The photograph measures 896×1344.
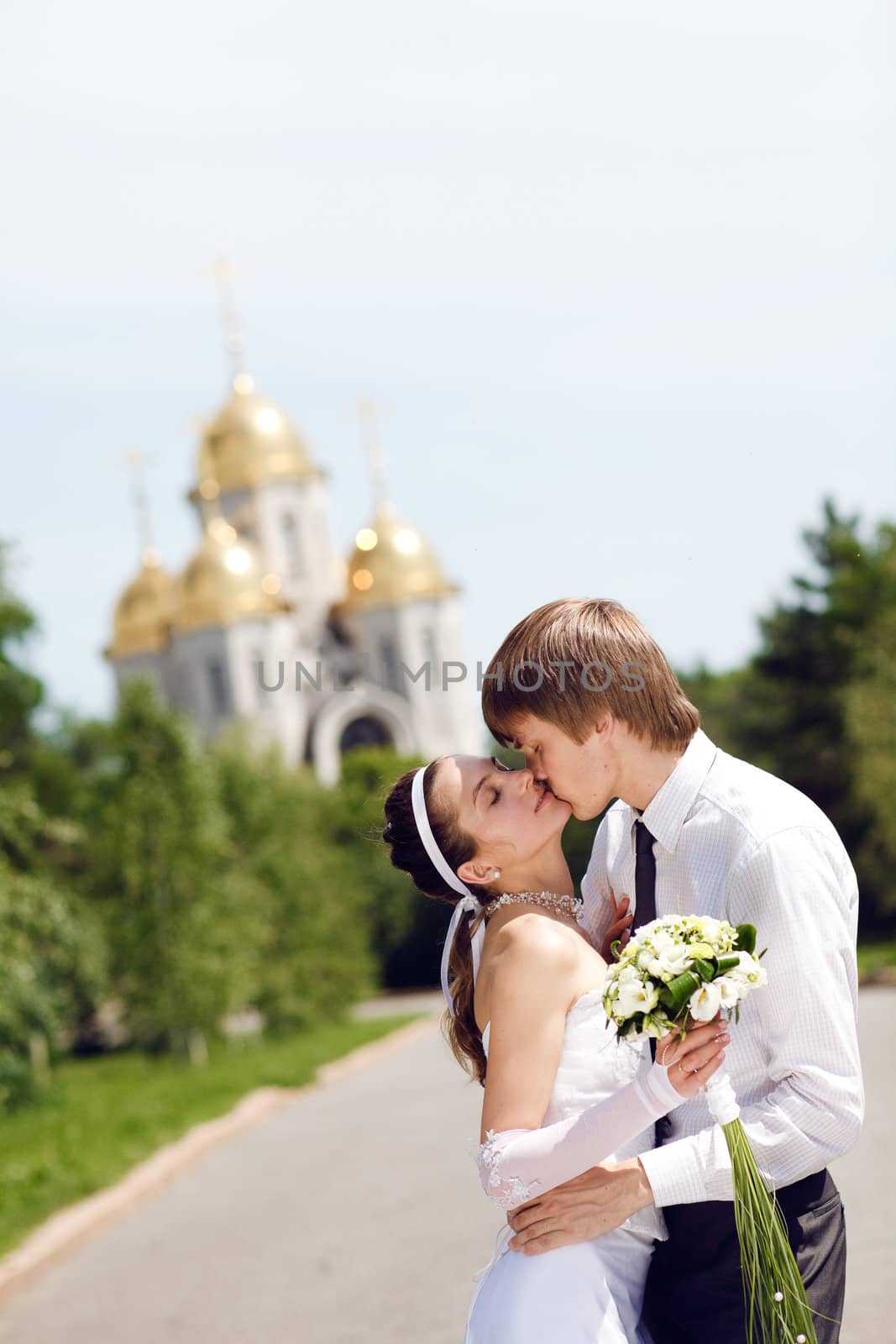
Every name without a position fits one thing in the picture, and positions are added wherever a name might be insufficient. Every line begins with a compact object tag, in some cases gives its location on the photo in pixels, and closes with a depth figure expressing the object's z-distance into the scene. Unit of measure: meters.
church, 61.31
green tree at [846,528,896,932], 32.12
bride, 3.17
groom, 3.09
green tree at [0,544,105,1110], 13.88
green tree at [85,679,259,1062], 26.09
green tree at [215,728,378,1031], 30.69
